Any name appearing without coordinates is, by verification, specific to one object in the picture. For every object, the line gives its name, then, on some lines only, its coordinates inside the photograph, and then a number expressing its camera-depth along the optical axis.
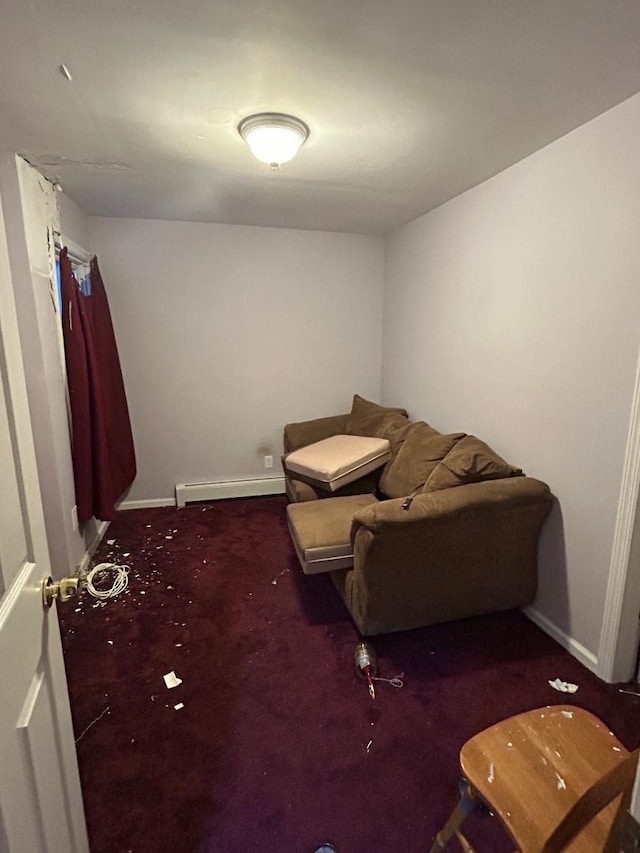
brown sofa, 2.01
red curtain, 2.78
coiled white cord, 2.66
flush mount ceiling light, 1.82
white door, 0.80
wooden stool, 0.95
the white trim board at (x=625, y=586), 1.75
